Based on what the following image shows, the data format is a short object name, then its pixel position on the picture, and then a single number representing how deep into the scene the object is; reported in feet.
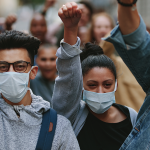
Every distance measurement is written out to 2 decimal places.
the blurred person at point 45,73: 12.16
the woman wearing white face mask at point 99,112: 7.39
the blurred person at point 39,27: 17.21
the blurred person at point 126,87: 11.62
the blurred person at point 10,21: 12.24
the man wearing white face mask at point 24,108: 6.31
